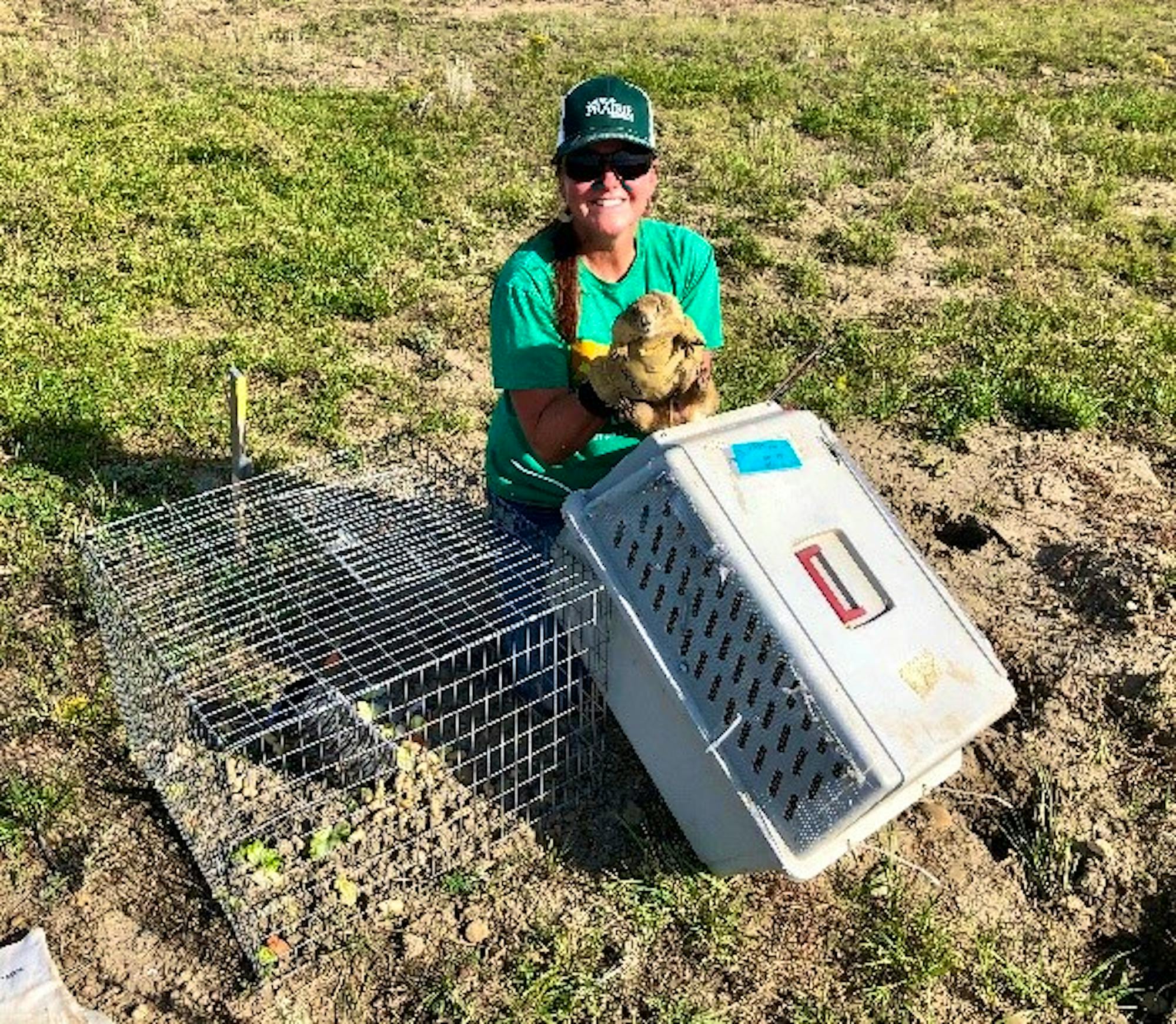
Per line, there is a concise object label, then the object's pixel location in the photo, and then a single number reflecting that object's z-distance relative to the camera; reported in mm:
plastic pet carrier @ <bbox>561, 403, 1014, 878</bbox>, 2301
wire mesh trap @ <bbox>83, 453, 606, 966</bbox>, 2852
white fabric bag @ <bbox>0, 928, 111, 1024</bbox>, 2430
